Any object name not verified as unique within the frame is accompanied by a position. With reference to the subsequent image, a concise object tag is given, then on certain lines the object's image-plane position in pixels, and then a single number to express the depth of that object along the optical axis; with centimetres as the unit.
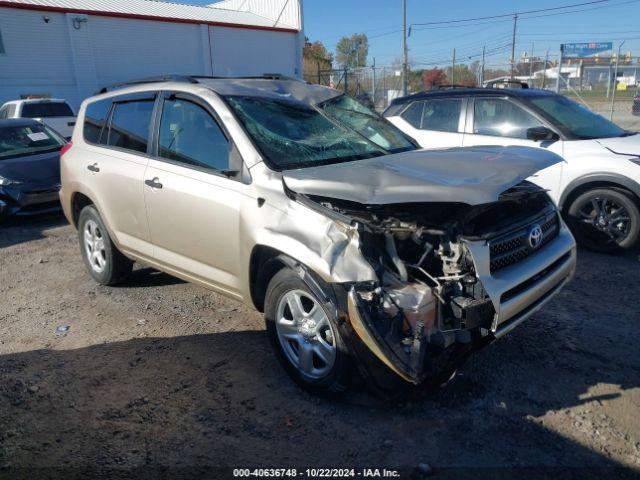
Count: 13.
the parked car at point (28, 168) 802
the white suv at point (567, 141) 575
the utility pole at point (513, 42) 2794
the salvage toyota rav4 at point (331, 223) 290
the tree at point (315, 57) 4591
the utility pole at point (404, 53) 2352
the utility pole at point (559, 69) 1579
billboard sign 2036
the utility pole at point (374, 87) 2439
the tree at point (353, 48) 6650
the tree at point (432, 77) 3306
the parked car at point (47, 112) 1447
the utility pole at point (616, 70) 1538
